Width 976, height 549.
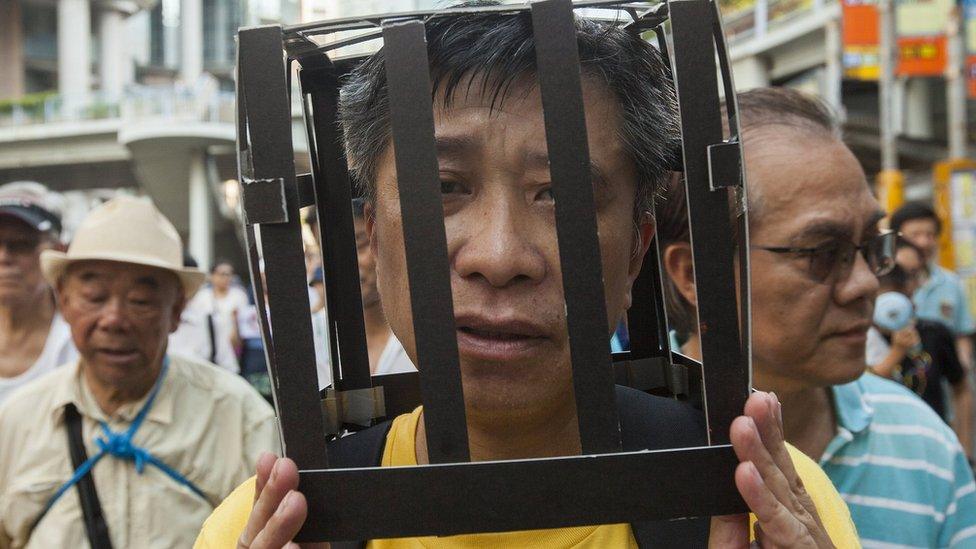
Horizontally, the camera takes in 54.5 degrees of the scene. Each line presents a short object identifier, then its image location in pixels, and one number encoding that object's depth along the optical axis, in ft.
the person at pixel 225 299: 28.09
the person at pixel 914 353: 14.39
